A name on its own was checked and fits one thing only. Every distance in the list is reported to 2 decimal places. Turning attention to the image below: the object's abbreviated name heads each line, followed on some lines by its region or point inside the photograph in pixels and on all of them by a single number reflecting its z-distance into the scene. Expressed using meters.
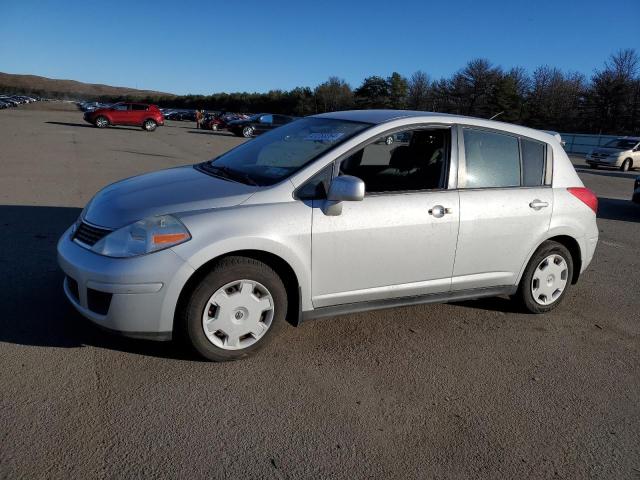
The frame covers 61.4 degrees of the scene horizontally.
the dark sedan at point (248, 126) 35.25
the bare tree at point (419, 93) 75.17
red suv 33.25
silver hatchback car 3.23
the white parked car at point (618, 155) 23.77
